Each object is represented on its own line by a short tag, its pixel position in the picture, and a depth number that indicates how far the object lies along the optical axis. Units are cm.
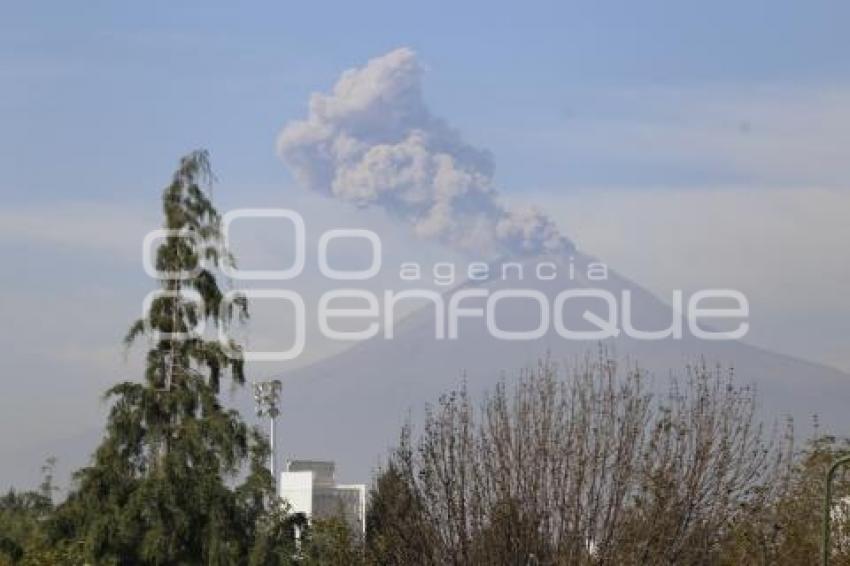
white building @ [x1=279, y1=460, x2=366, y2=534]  8950
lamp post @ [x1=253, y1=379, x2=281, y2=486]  9388
